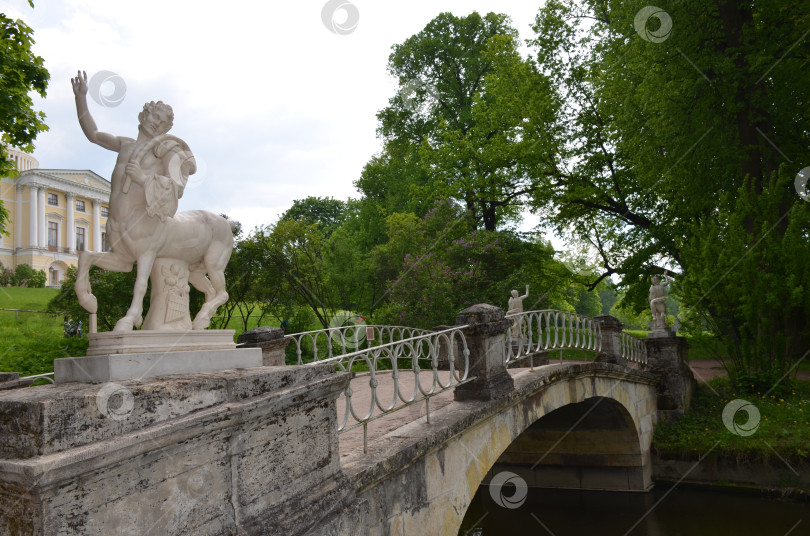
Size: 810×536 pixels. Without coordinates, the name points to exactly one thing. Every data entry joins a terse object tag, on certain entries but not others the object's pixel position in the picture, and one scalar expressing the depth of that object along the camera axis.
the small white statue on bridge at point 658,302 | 14.35
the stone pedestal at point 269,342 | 7.23
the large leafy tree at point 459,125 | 20.23
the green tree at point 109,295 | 13.90
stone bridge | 2.00
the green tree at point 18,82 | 9.48
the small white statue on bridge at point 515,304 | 13.65
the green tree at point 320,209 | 42.12
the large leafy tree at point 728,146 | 13.05
